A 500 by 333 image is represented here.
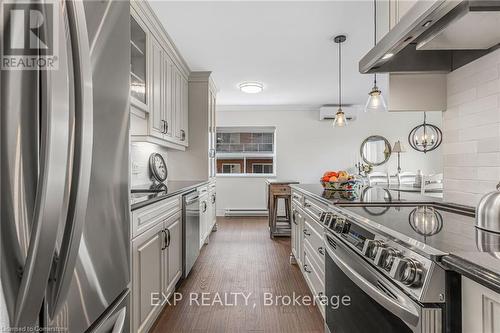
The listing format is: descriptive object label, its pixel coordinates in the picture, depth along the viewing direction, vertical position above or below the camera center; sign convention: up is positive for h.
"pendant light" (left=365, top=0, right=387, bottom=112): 2.80 +0.70
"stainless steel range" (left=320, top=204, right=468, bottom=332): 0.71 -0.32
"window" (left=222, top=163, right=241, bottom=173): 6.45 +0.02
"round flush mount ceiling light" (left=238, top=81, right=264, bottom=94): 4.36 +1.33
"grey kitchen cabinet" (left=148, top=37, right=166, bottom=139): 2.57 +0.73
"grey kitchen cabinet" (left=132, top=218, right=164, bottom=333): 1.51 -0.65
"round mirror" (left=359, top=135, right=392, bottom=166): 6.33 +0.43
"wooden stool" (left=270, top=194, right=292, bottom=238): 4.25 -0.86
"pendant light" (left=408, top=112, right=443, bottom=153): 6.16 +0.72
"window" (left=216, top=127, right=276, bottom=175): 6.44 +0.44
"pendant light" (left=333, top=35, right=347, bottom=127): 2.87 +1.37
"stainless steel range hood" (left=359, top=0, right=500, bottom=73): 0.96 +0.58
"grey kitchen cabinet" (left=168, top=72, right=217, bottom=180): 4.08 +0.44
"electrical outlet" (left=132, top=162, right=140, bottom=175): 2.80 +0.00
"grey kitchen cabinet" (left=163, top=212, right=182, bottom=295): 2.03 -0.68
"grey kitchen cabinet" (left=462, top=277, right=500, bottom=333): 0.58 -0.32
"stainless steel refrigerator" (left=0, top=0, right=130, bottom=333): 0.50 -0.02
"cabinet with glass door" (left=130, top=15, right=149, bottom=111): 2.24 +0.90
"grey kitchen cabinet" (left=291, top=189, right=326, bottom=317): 1.82 -0.60
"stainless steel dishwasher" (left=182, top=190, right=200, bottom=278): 2.49 -0.60
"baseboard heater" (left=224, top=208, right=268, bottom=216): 6.26 -1.00
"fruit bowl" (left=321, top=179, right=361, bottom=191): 2.13 -0.13
